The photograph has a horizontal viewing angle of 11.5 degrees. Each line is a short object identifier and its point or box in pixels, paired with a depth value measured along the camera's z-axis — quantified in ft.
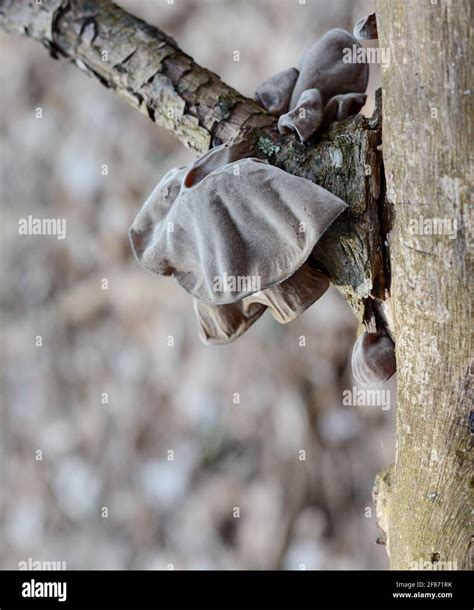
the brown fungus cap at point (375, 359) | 1.92
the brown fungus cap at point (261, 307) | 1.91
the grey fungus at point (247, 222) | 1.85
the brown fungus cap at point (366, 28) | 1.89
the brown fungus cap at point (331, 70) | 1.98
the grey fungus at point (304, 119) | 1.91
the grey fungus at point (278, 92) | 2.00
